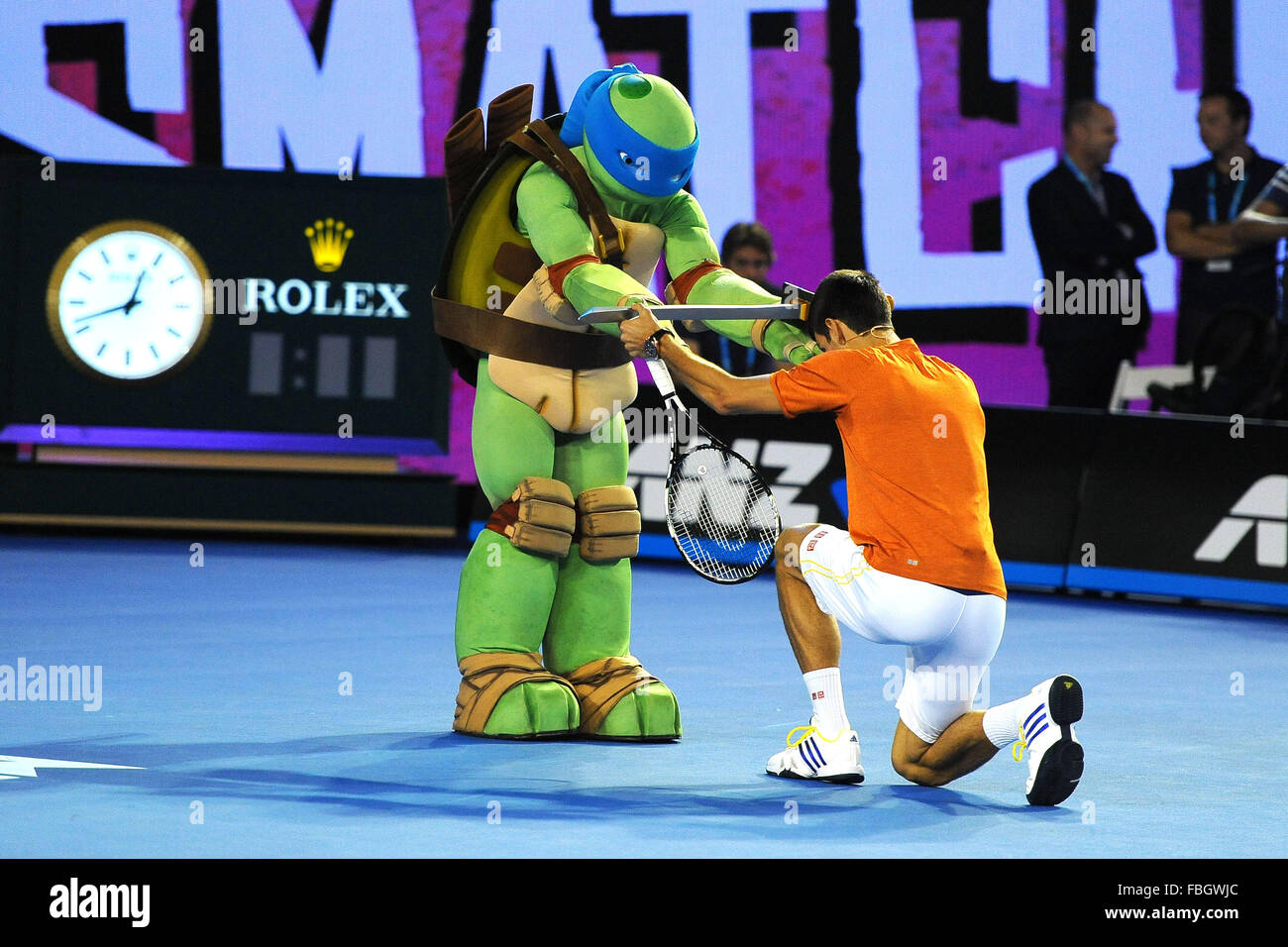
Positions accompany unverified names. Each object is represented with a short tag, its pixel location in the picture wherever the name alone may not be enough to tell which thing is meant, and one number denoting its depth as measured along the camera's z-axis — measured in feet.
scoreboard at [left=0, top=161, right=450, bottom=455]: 33.78
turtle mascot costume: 17.34
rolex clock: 33.68
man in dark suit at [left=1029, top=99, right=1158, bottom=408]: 34.32
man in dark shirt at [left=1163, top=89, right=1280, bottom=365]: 33.30
